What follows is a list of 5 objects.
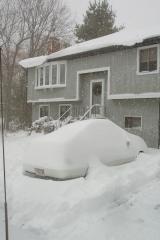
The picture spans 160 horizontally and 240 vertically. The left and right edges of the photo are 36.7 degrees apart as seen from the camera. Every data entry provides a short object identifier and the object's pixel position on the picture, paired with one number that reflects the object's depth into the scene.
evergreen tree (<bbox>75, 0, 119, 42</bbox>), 26.54
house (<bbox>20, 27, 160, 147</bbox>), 11.83
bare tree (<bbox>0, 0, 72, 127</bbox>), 23.09
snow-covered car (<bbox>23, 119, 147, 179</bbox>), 5.41
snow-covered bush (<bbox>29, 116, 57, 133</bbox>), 13.60
